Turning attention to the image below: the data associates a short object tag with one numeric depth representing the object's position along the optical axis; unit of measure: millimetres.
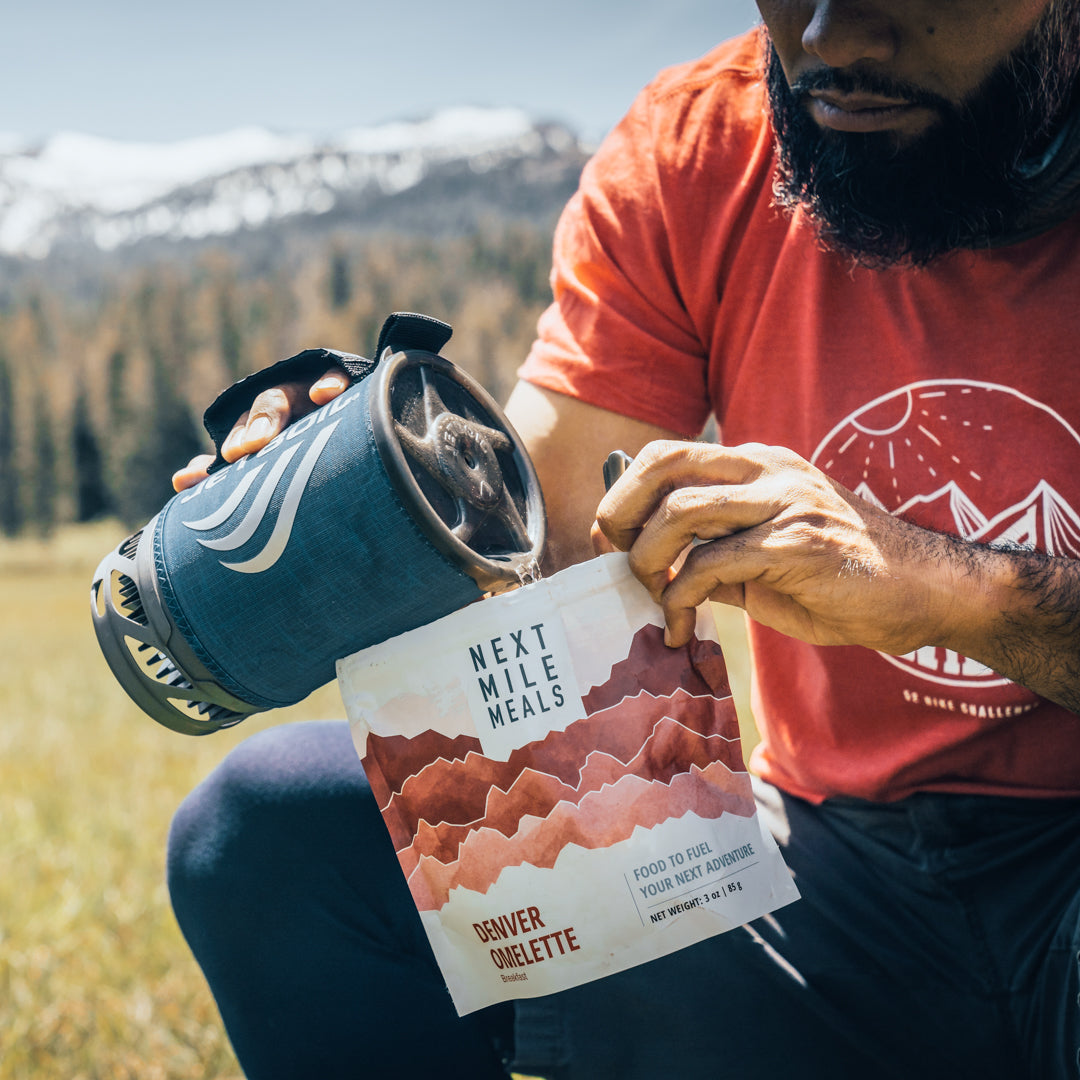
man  1129
